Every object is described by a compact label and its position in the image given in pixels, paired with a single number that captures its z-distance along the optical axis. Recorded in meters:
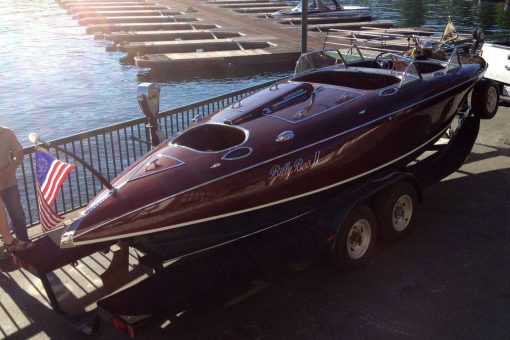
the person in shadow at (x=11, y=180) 5.58
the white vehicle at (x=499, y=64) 11.02
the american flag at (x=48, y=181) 4.88
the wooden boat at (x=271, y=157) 4.77
